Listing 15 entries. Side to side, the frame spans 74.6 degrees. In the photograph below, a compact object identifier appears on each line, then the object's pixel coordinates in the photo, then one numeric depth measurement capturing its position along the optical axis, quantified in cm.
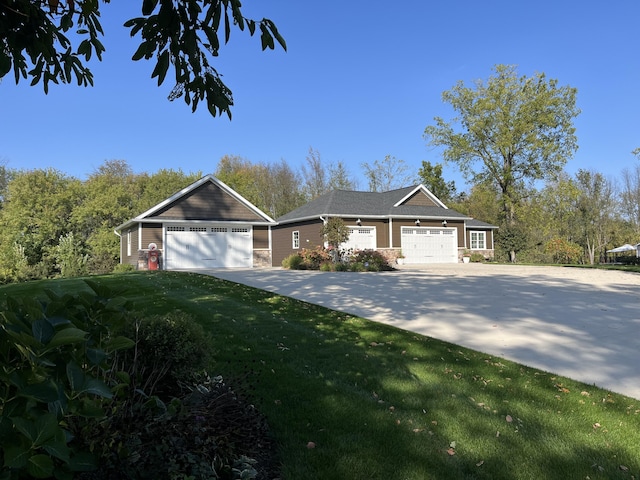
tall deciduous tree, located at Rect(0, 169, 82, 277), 2798
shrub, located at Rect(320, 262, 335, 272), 1828
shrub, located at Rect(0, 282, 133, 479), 107
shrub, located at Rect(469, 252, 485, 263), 2800
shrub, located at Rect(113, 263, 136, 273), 2080
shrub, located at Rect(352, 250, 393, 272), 1830
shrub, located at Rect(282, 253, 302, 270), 2012
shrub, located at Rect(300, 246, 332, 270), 1953
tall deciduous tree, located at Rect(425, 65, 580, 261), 3391
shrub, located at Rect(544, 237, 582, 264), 2877
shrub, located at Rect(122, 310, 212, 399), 274
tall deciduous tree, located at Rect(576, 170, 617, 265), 3434
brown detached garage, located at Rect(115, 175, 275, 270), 2083
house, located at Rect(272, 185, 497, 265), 2434
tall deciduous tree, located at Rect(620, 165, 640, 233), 3703
